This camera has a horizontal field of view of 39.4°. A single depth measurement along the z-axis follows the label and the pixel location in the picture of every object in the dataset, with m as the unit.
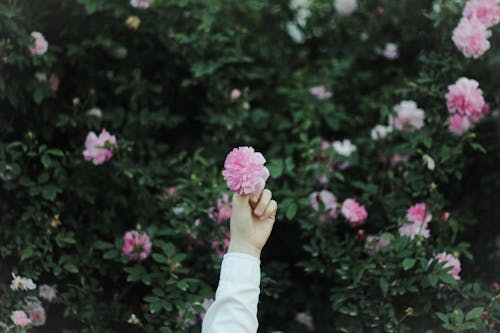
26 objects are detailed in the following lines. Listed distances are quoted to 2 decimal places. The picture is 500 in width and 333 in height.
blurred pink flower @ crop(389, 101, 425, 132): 2.62
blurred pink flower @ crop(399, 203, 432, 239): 2.39
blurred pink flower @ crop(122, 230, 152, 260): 2.39
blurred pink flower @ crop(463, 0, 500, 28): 2.47
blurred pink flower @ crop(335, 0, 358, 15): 3.30
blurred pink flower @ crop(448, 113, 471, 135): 2.51
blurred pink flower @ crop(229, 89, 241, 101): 2.84
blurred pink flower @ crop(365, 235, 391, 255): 2.33
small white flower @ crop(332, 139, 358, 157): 2.79
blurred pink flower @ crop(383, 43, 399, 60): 3.29
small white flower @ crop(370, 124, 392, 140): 2.86
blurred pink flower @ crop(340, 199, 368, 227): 2.49
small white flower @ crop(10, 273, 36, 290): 2.17
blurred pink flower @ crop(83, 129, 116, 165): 2.51
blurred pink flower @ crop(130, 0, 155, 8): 2.71
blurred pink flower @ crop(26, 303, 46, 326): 2.30
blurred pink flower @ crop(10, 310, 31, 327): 2.02
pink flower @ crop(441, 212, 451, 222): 2.48
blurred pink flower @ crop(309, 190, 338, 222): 2.52
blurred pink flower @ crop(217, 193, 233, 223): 2.42
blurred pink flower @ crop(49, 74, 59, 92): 2.71
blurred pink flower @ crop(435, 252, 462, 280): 2.23
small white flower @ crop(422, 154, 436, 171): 2.44
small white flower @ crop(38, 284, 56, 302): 2.33
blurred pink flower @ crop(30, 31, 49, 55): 2.50
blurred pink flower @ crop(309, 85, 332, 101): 3.04
